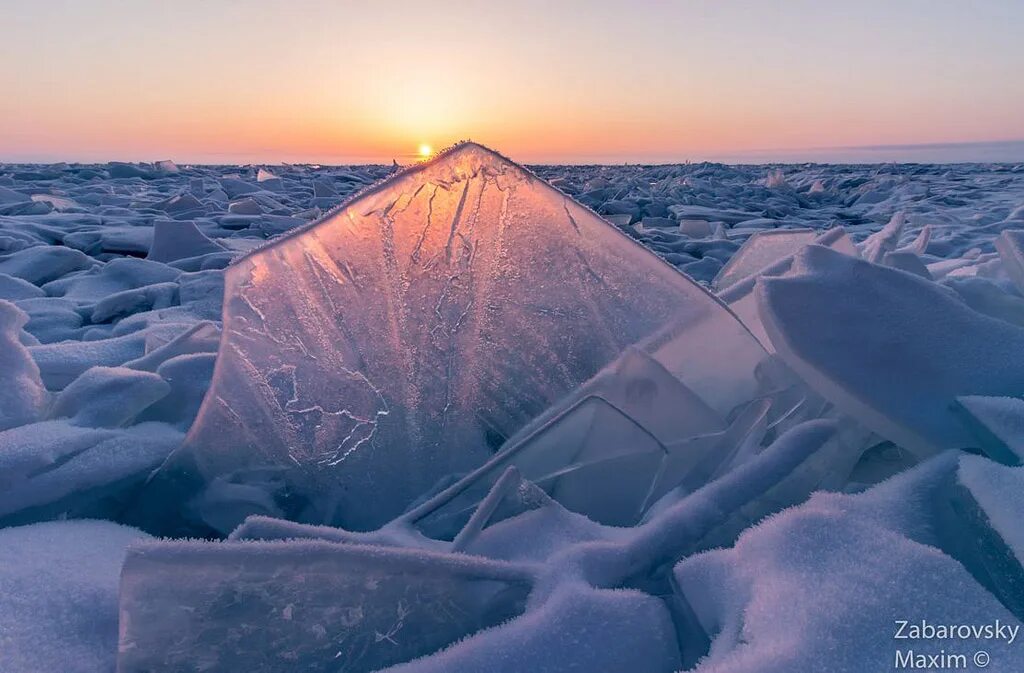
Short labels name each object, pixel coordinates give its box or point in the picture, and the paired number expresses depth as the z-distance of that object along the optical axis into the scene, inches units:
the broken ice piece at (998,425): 32.1
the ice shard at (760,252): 67.2
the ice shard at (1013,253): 50.9
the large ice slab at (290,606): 24.3
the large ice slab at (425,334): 38.8
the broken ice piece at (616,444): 37.5
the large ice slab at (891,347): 35.7
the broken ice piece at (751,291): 48.3
